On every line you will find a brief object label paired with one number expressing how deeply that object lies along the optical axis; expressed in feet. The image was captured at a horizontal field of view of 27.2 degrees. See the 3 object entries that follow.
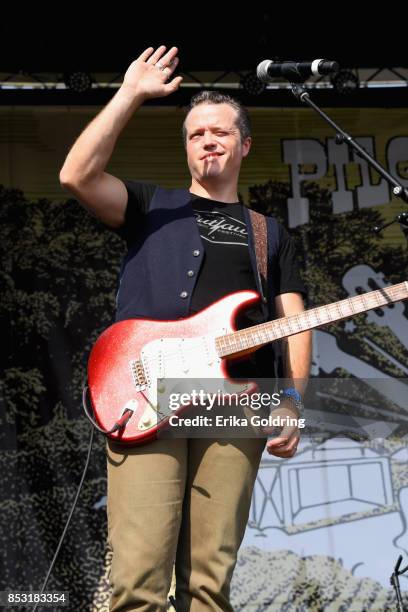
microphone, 8.70
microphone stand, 8.05
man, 8.11
